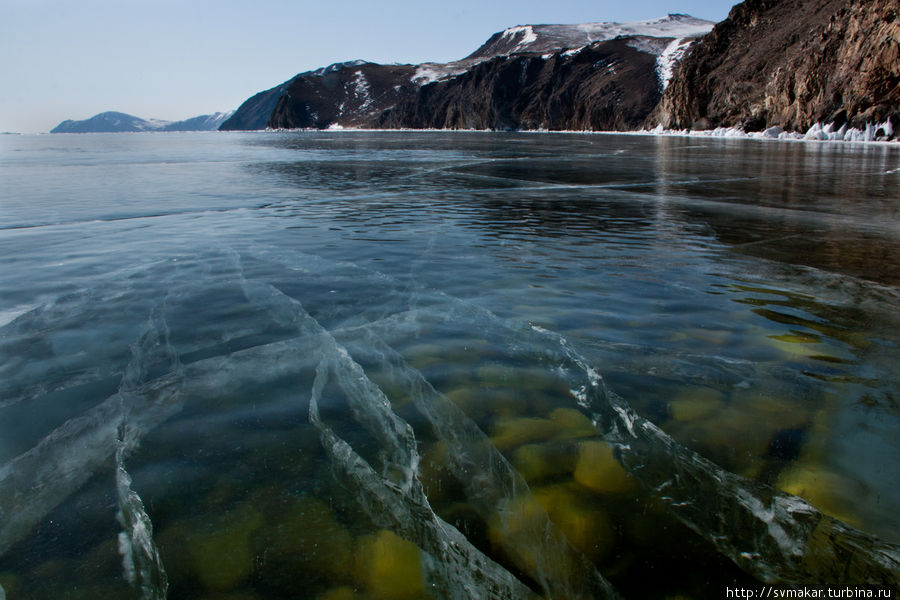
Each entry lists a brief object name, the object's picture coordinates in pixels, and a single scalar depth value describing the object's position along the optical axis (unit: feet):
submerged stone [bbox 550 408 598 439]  13.33
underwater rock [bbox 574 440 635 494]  11.39
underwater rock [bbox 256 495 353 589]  9.12
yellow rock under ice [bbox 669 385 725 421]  13.98
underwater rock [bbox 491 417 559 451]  12.98
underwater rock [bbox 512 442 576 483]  11.82
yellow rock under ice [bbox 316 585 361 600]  8.66
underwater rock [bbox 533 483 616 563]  9.72
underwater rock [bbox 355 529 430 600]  8.94
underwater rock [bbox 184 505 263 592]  9.00
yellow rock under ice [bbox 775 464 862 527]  10.48
